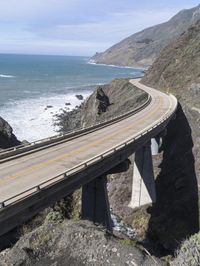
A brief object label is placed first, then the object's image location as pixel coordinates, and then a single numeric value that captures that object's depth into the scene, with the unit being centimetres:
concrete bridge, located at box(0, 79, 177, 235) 1523
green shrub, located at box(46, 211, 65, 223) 1826
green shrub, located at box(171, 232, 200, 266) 956
